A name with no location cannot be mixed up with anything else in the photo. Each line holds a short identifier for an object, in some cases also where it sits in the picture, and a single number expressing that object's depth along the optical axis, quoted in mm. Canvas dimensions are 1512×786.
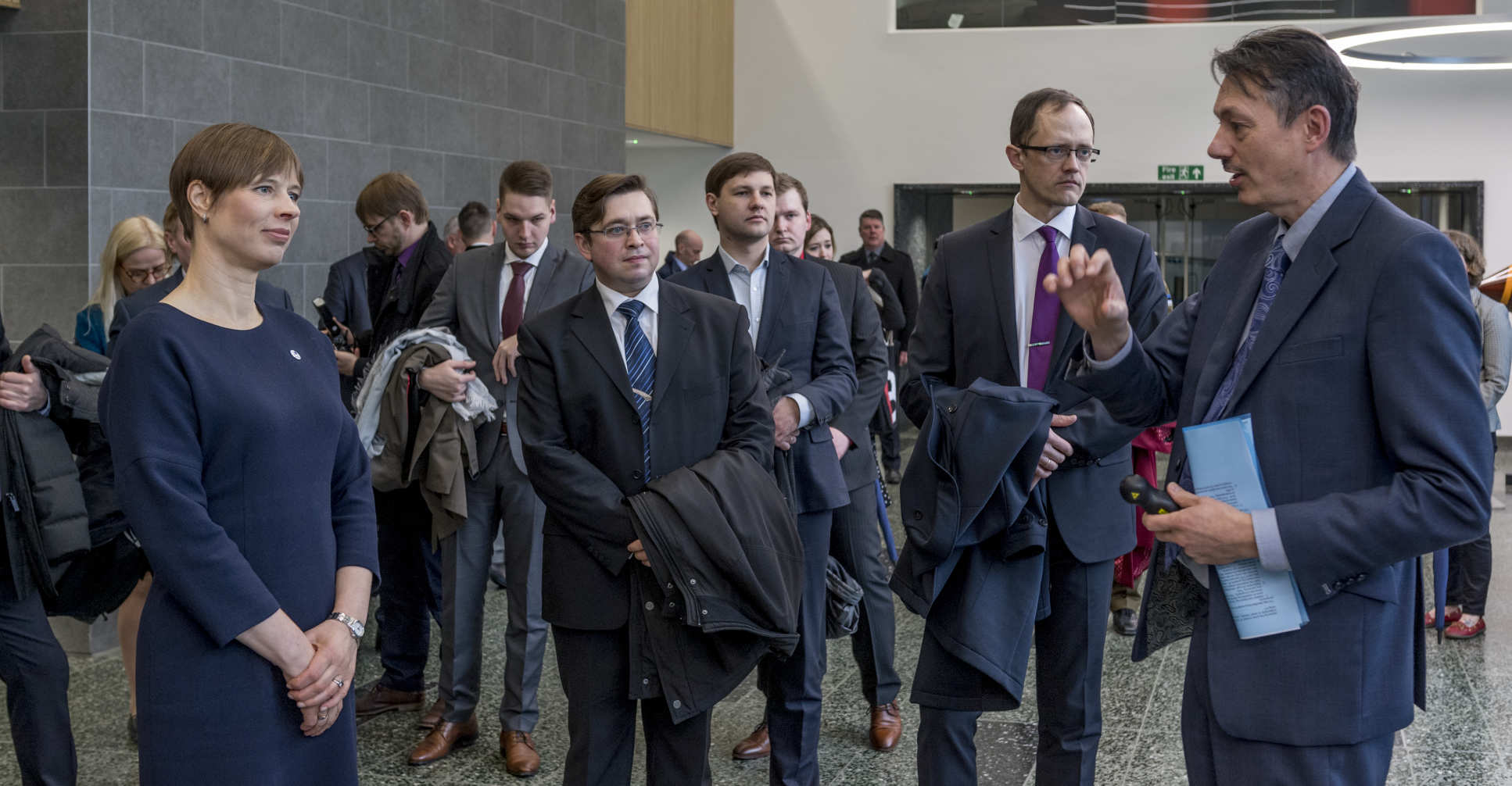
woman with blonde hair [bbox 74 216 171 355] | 4367
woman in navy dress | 2051
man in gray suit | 4051
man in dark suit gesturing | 1766
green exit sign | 12984
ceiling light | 10547
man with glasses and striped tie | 2793
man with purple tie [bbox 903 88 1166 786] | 2939
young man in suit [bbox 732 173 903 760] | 3938
